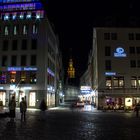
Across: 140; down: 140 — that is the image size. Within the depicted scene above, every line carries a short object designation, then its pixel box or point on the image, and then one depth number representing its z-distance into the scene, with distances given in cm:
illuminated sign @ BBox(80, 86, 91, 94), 4773
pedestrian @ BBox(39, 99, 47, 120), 2506
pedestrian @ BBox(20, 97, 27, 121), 1476
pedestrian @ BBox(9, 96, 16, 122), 1426
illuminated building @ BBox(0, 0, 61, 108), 3344
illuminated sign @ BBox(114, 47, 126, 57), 3408
